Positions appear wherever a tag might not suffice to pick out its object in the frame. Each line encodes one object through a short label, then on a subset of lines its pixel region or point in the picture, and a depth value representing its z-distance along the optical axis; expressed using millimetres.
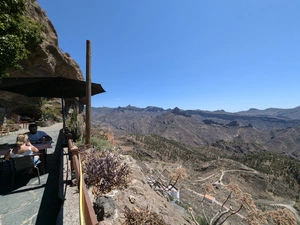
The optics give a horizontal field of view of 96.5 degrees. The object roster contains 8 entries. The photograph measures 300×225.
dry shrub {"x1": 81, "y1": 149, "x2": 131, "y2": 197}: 2724
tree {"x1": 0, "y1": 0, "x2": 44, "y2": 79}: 3916
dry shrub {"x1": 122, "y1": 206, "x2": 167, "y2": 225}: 1935
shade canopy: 3842
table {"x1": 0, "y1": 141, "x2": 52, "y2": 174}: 3395
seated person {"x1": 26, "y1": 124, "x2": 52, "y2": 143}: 3759
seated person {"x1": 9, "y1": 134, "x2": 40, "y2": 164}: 2928
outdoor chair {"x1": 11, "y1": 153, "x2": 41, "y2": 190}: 2758
